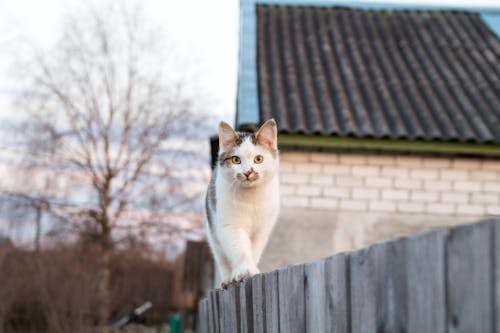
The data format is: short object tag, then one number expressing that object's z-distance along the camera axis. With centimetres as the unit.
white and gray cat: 367
